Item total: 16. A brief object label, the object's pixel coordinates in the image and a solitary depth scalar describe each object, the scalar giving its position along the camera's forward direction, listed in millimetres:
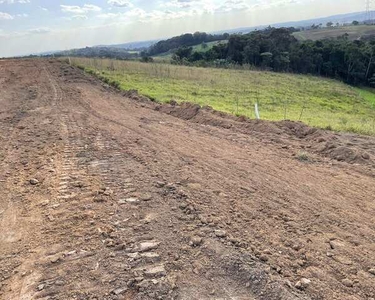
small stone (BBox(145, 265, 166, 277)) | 3711
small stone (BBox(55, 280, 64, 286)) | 3628
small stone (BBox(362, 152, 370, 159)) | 7559
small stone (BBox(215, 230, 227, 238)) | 4309
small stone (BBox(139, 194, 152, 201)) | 5281
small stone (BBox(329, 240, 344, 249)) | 4188
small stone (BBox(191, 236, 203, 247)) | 4188
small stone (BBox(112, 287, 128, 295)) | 3486
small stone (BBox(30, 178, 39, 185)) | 6100
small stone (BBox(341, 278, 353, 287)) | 3563
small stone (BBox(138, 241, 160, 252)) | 4105
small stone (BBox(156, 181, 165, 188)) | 5749
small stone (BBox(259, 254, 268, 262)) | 3875
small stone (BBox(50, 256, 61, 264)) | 3991
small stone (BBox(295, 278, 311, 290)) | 3513
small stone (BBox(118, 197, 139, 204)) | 5203
